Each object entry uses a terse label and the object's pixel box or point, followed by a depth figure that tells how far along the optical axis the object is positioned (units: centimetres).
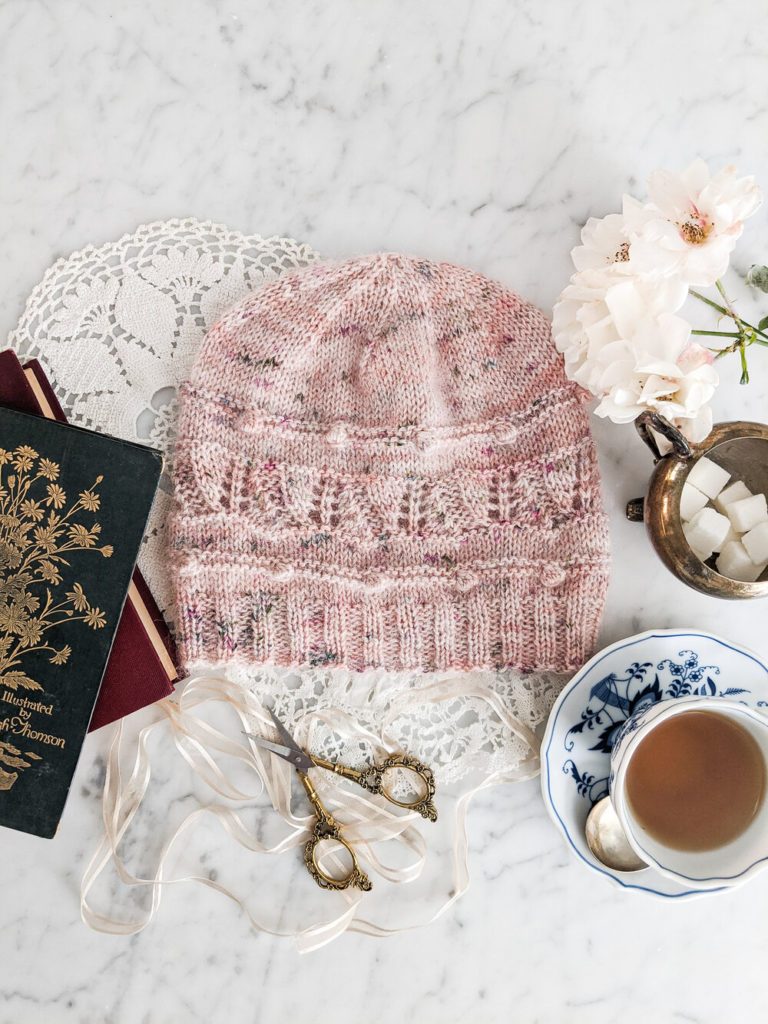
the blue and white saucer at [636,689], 87
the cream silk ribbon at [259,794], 90
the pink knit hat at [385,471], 87
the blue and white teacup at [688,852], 77
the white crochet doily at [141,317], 90
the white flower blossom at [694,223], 71
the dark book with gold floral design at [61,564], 83
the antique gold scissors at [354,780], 89
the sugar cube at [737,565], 82
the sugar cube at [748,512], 82
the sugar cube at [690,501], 83
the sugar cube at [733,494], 83
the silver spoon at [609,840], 87
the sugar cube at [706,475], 83
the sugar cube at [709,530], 81
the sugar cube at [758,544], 82
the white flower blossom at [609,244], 76
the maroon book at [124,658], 85
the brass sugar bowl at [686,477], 79
